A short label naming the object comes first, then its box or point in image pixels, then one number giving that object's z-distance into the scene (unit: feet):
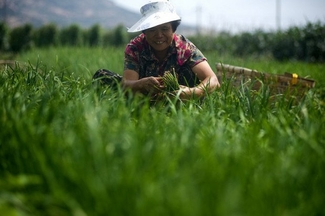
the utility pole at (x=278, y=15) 125.49
